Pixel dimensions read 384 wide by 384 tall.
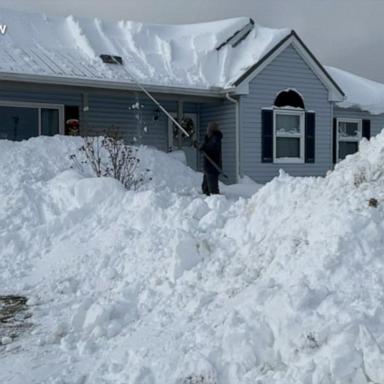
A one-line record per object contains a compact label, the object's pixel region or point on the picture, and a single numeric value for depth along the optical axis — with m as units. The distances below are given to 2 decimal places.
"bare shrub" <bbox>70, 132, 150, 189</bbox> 10.85
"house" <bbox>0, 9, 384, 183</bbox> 14.43
